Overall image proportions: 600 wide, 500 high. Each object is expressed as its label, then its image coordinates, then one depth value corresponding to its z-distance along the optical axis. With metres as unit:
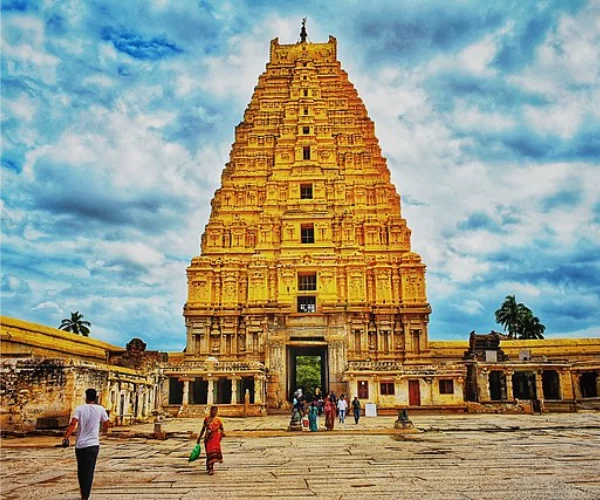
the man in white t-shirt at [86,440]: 9.03
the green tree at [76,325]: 64.62
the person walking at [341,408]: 31.13
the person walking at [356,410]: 29.42
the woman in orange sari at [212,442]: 12.52
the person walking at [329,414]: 25.25
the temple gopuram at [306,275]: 37.16
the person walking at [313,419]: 24.50
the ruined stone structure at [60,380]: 21.36
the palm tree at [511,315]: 65.69
